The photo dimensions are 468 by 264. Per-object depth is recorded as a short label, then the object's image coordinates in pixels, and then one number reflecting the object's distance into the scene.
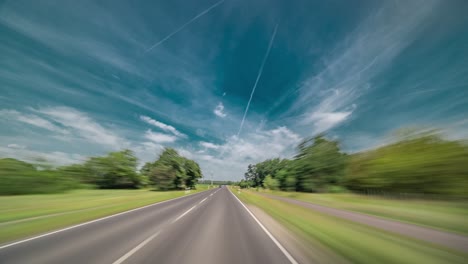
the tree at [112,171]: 53.22
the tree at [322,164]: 48.62
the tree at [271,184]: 69.49
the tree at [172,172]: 47.56
